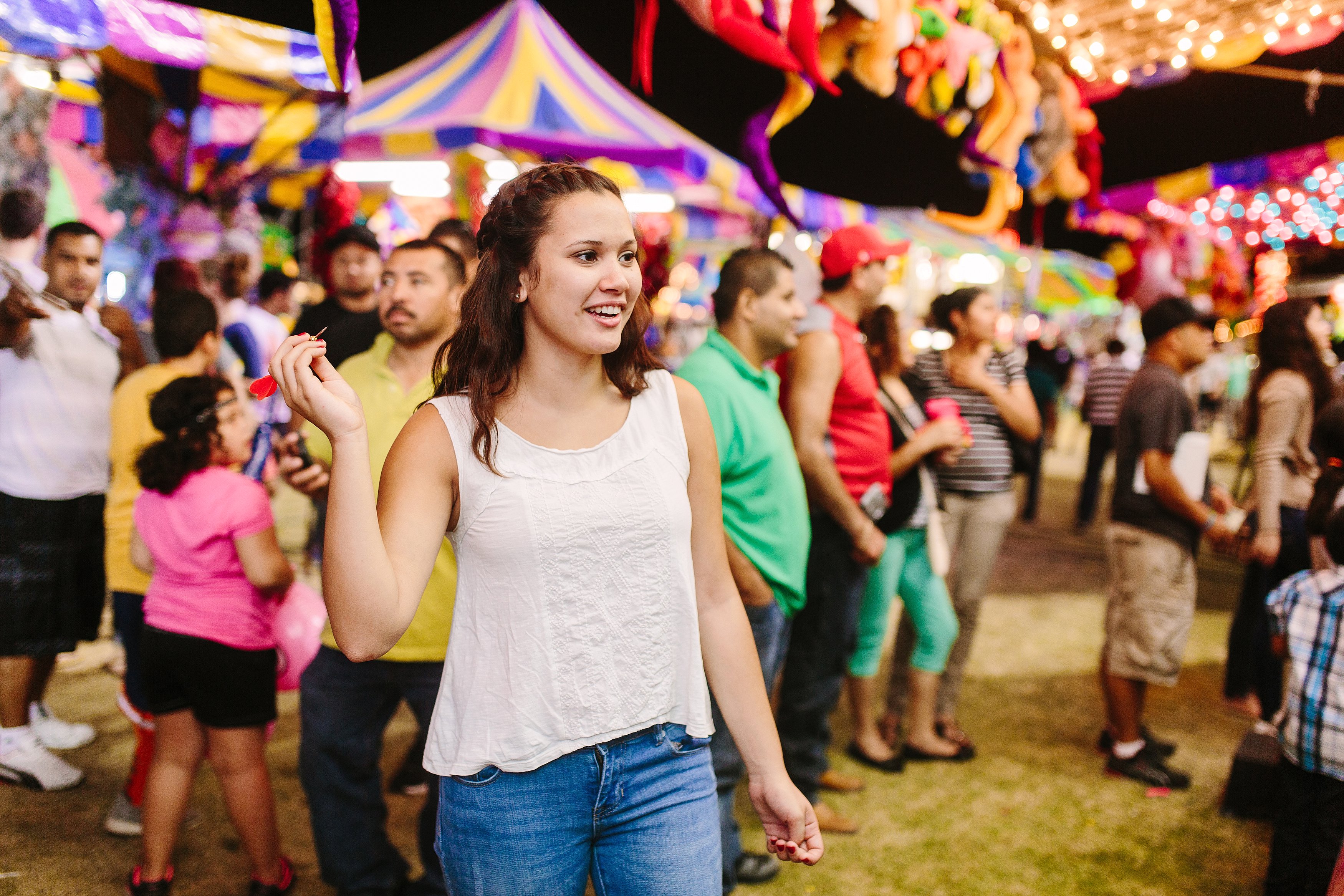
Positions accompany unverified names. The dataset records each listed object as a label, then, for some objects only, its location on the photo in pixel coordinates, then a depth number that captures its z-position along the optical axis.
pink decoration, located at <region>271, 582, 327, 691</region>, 2.54
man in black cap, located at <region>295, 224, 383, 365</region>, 3.42
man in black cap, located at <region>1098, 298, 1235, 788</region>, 3.39
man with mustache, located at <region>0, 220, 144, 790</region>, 2.93
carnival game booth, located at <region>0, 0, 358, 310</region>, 3.77
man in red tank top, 3.00
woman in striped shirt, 3.61
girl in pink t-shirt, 2.32
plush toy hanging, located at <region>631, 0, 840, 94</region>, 2.13
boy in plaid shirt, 2.36
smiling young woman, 1.30
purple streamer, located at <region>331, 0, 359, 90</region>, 1.70
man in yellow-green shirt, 2.26
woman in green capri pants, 3.40
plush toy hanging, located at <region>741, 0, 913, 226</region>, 2.54
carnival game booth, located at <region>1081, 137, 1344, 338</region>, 5.70
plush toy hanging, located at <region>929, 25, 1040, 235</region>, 3.60
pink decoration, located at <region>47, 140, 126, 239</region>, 4.78
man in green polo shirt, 2.47
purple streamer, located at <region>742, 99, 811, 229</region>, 2.55
